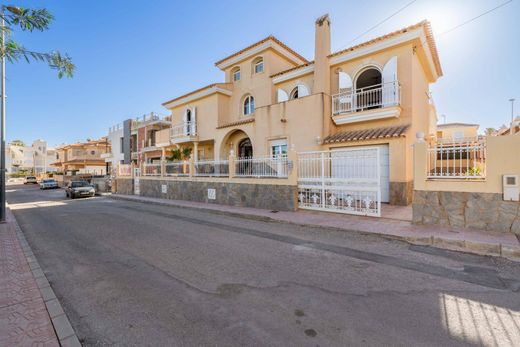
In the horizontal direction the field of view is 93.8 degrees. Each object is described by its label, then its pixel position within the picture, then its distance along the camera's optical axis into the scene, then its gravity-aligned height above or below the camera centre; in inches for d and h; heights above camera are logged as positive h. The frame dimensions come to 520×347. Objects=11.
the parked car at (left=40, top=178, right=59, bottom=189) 1253.1 -40.0
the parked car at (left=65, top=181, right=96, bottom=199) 791.8 -44.3
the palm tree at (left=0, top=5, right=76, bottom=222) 107.2 +63.0
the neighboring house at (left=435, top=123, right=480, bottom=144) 1158.3 +206.4
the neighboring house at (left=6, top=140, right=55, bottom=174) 2701.8 +234.8
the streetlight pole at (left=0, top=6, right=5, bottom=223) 372.5 +47.7
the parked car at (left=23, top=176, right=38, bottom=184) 1772.0 -26.4
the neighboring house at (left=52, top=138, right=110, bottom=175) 1733.5 +131.5
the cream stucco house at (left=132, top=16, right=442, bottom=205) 441.7 +164.7
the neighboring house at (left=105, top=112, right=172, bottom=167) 1208.8 +199.0
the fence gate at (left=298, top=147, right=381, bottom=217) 333.7 -11.8
